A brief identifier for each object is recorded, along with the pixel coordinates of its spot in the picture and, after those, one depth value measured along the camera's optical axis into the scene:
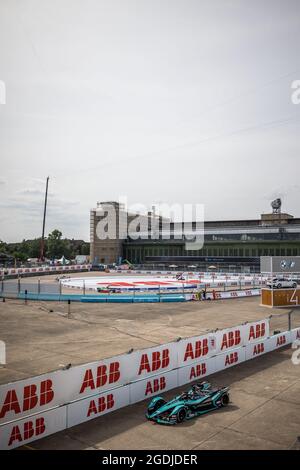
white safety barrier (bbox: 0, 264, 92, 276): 69.88
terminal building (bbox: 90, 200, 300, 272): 86.31
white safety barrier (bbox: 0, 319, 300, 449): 10.41
